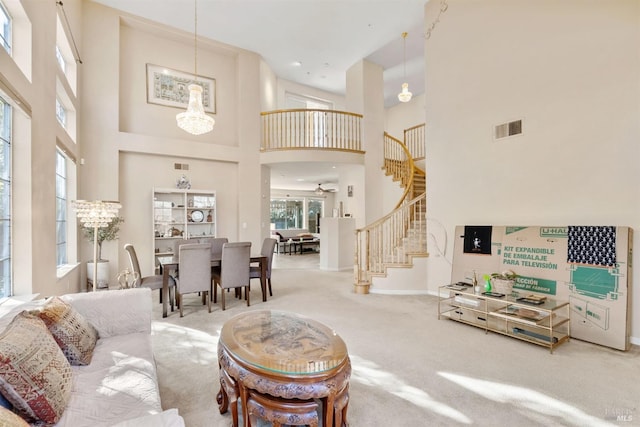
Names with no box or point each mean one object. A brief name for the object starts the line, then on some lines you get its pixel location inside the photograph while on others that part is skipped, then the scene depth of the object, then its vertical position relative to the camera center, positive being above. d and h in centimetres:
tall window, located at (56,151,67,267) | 442 +15
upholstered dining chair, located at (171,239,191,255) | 502 -44
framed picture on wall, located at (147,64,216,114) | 608 +275
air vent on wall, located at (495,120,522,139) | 388 +114
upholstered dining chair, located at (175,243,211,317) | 390 -70
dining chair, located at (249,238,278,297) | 473 -69
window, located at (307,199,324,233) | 1425 +7
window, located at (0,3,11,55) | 264 +174
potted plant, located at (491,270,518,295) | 339 -79
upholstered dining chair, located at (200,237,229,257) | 519 -47
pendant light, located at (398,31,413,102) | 647 +272
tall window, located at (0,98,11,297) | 261 +18
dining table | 395 -74
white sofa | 135 -89
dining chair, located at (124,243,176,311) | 392 -89
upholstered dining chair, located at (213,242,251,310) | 419 -72
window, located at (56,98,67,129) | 450 +163
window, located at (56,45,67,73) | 443 +246
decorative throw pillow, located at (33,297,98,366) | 176 -70
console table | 298 -110
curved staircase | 518 -55
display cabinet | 602 +1
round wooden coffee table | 157 -84
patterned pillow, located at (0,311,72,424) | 121 -68
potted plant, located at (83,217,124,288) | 509 -44
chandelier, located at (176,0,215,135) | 436 +148
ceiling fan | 1073 +118
